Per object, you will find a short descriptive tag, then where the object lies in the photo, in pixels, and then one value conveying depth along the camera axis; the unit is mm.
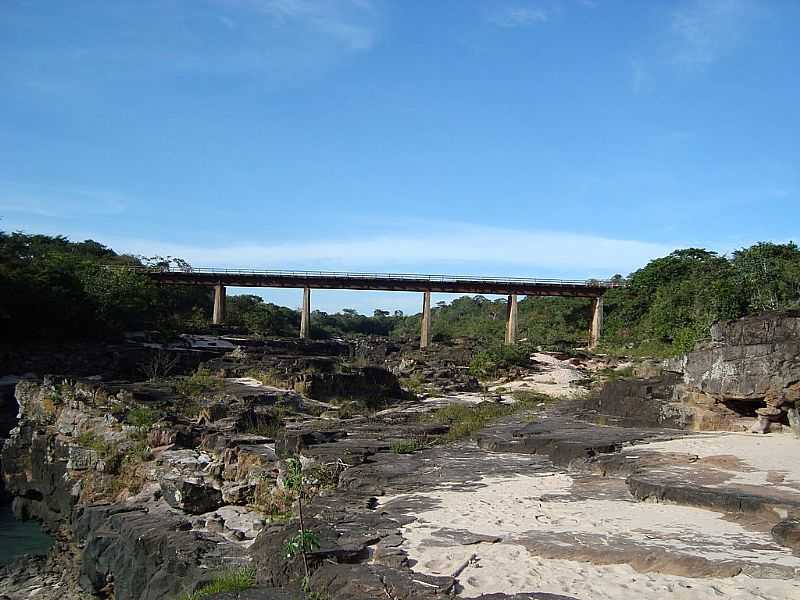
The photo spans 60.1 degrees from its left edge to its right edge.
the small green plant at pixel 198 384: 17875
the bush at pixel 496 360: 29250
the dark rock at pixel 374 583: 5230
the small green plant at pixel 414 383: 23547
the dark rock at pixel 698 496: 6867
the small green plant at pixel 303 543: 5770
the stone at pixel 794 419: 11352
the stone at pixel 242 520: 8695
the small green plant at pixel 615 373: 24973
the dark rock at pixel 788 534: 5746
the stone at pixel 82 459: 13852
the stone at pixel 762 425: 11984
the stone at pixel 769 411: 11832
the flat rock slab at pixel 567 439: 10414
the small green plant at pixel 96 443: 13730
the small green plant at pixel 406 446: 11414
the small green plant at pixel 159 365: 22269
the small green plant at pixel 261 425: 13297
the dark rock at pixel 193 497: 9891
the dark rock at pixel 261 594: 5641
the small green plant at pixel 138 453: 12484
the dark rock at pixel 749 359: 11766
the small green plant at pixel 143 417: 13844
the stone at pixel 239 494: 9883
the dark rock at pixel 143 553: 7797
